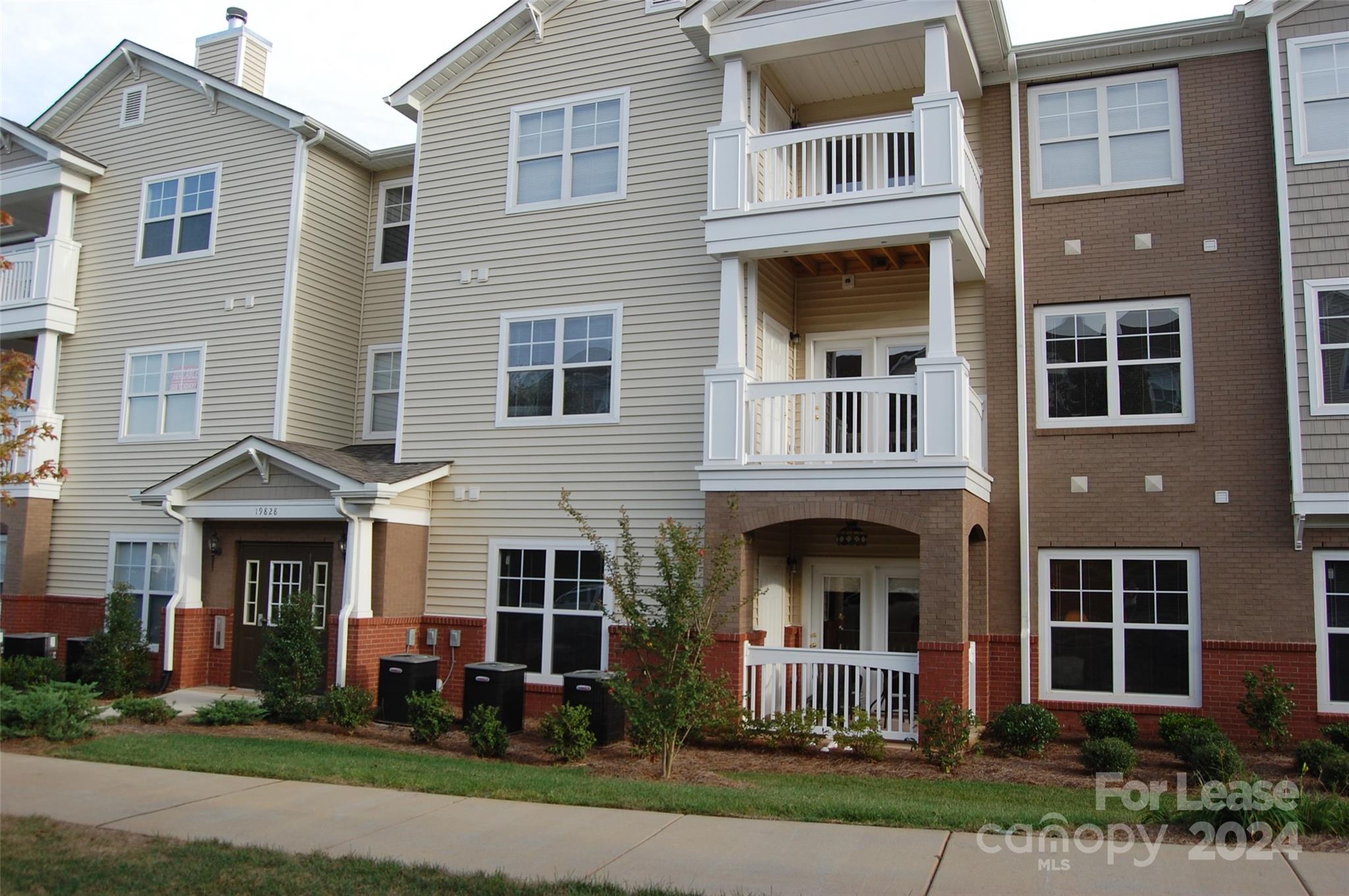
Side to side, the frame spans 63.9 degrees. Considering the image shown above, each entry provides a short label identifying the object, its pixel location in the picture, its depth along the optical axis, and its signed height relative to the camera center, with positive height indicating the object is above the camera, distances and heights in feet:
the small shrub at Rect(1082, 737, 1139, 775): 35.88 -4.87
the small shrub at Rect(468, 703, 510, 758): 39.32 -5.25
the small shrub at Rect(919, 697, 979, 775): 37.47 -4.42
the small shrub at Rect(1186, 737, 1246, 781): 33.37 -4.66
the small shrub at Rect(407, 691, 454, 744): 41.42 -4.90
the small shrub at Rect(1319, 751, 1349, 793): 31.99 -4.66
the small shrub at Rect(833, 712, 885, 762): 38.60 -4.86
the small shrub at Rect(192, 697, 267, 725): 44.24 -5.27
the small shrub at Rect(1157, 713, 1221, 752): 39.65 -4.17
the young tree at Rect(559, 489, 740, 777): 36.24 -1.64
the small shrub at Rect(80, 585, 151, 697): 52.95 -3.56
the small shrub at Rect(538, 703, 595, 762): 38.34 -4.97
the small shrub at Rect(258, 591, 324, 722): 45.27 -3.39
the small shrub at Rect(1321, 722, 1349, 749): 36.76 -4.04
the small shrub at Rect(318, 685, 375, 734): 44.29 -4.89
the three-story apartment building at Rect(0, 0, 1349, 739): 42.57 +10.97
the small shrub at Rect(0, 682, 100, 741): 39.37 -4.93
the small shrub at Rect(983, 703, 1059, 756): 39.78 -4.52
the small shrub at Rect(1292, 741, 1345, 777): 34.12 -4.46
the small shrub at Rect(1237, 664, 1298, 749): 39.47 -3.44
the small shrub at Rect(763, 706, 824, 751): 40.29 -4.79
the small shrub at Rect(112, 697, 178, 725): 44.32 -5.21
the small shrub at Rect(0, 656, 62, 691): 50.62 -4.34
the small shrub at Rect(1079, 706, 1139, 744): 40.78 -4.37
